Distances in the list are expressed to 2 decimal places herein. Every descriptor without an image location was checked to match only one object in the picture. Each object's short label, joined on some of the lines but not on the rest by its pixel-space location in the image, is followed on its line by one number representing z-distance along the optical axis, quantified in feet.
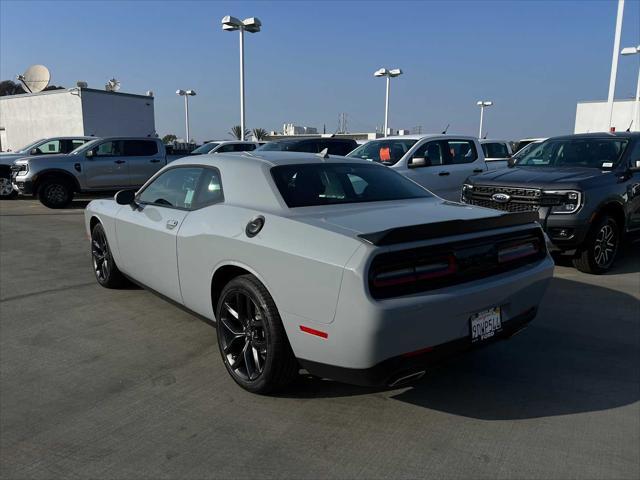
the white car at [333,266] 8.64
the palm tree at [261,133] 187.72
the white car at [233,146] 55.83
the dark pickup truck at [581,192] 20.01
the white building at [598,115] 124.88
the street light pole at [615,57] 57.77
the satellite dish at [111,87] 99.75
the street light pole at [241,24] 68.69
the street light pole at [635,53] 80.97
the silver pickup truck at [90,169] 42.73
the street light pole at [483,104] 139.74
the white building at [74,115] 85.10
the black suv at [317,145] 44.86
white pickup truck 31.40
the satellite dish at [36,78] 107.14
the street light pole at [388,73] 102.79
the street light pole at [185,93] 121.50
